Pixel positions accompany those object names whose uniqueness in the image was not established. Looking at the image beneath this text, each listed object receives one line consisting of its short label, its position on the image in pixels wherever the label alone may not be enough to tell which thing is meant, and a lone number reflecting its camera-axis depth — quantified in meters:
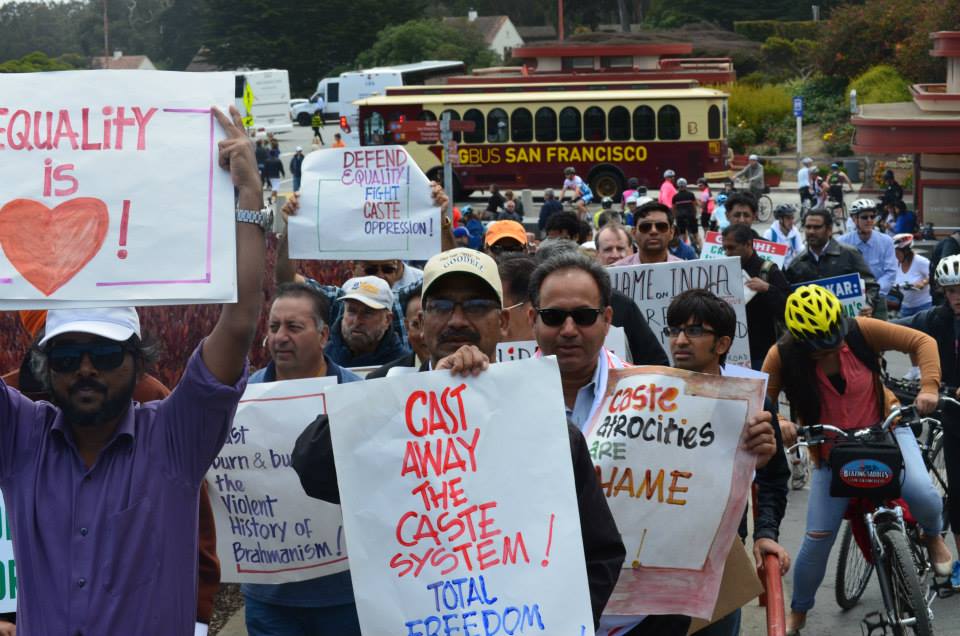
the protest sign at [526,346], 5.91
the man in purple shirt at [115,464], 3.49
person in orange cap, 8.67
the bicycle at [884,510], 6.27
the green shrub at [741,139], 50.78
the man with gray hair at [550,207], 25.73
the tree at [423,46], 78.25
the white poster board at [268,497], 4.82
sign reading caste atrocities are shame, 4.23
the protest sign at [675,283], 8.34
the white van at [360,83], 58.94
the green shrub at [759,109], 52.66
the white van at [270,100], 55.03
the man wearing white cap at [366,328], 6.14
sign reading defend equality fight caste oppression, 8.54
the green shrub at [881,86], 46.69
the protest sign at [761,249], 11.13
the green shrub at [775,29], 71.38
